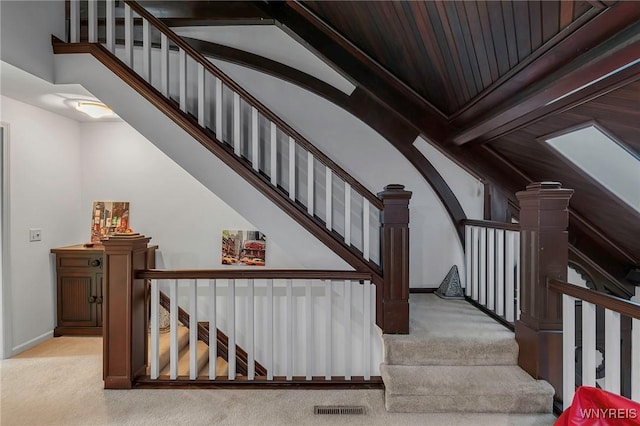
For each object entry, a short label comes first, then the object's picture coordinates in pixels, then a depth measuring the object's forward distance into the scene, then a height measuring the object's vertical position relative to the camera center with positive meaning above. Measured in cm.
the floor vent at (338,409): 207 -126
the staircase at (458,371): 203 -108
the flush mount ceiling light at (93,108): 309 +98
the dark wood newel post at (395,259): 239 -35
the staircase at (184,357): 298 -143
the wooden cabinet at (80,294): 343 -88
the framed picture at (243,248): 384 -43
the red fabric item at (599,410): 107 -67
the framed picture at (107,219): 384 -10
